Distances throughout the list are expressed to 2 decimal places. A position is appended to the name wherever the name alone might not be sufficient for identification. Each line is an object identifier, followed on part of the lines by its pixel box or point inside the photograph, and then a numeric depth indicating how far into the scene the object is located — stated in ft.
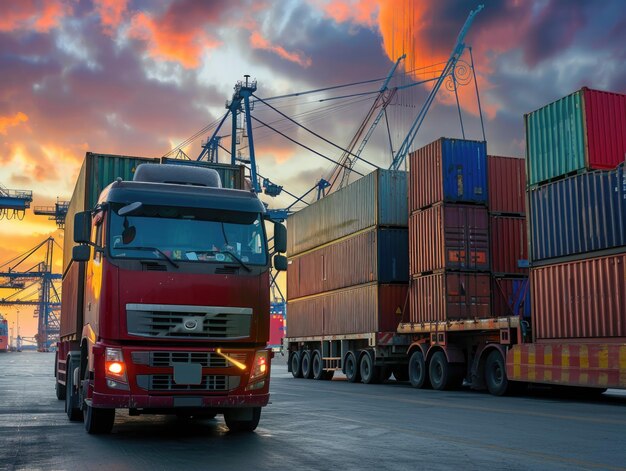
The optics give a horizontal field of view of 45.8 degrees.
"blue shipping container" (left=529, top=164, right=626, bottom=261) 52.75
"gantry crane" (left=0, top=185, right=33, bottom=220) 190.70
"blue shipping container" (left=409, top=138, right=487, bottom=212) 73.67
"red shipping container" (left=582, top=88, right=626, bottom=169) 57.26
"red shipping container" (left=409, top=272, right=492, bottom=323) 71.51
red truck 29.96
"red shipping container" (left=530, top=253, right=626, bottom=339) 51.83
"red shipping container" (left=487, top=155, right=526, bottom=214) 75.10
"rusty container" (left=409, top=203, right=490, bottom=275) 72.49
